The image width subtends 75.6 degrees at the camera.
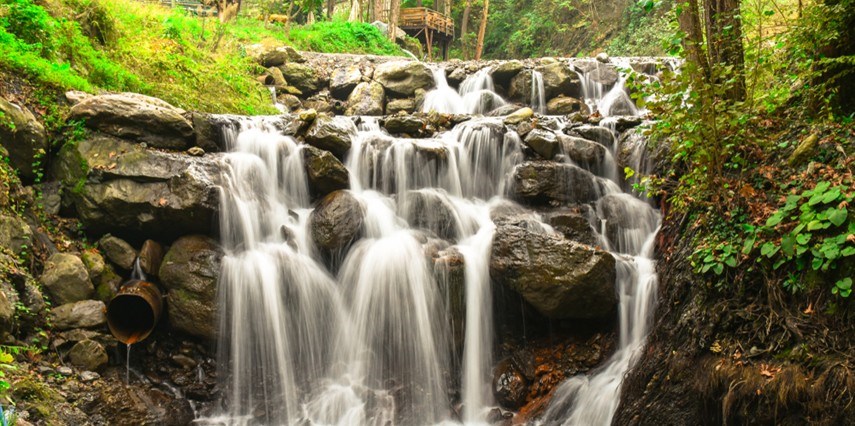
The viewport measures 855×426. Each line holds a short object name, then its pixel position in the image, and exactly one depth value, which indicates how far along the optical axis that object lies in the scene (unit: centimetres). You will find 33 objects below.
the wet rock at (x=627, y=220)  807
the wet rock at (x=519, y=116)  1084
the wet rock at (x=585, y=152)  934
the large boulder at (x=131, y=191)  710
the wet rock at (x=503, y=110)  1421
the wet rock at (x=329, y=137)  899
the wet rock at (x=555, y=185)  879
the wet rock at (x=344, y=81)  1670
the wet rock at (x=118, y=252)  703
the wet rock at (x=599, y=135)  984
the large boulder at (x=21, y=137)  676
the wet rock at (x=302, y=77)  1633
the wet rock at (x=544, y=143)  942
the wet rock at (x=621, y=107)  1467
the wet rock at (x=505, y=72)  1631
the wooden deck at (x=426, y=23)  3039
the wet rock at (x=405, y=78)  1658
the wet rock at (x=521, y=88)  1579
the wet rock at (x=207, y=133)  857
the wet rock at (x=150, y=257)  700
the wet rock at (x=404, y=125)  1031
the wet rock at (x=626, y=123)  1002
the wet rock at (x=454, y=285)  714
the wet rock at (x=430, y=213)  828
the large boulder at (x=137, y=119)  759
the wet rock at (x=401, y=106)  1591
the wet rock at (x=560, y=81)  1573
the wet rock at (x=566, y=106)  1502
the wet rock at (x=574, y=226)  812
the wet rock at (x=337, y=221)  763
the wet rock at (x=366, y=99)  1568
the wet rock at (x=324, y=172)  838
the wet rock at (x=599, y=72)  1606
